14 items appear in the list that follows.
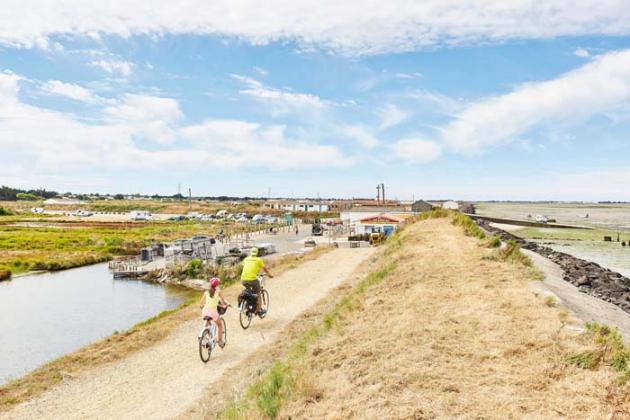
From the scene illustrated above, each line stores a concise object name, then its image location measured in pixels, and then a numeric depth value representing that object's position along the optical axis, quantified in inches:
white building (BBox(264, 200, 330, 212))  6216.5
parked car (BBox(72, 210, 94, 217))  5308.1
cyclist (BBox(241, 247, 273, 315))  556.4
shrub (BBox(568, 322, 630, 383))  270.8
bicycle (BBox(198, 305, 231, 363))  476.6
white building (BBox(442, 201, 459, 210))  3875.5
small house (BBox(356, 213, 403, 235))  1916.2
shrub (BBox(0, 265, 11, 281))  1672.0
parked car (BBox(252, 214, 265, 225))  4238.2
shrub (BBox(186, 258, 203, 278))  1637.6
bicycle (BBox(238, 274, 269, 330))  575.8
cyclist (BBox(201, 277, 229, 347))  472.7
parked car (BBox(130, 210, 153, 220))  4648.1
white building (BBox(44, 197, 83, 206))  7328.7
